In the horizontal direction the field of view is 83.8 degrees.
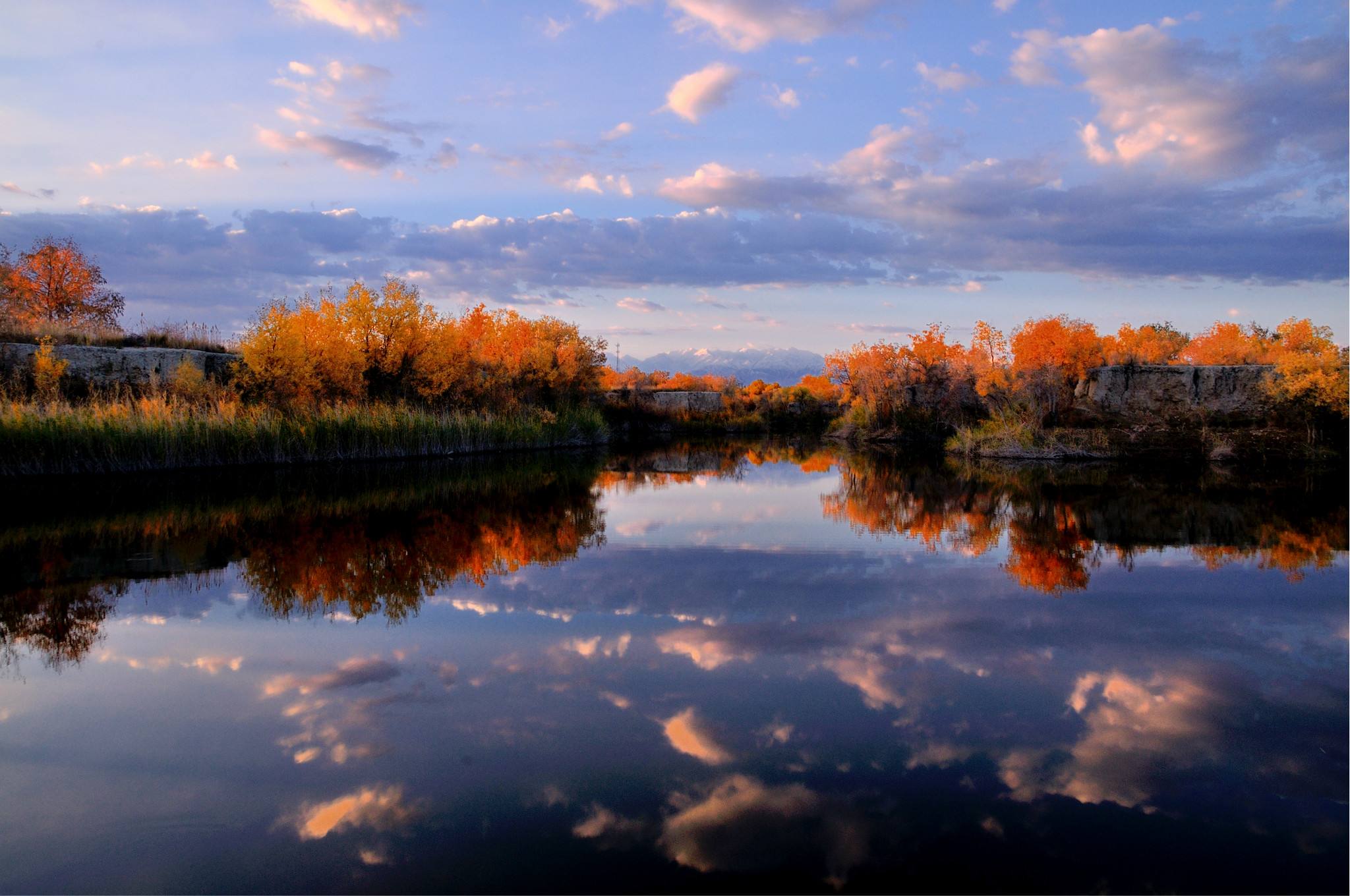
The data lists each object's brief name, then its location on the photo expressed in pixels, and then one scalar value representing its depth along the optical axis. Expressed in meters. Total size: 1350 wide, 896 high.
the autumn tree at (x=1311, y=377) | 19.84
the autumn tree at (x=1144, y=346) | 27.41
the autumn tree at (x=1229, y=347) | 26.95
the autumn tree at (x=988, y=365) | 27.98
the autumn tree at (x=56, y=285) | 30.39
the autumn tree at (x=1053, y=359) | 25.72
